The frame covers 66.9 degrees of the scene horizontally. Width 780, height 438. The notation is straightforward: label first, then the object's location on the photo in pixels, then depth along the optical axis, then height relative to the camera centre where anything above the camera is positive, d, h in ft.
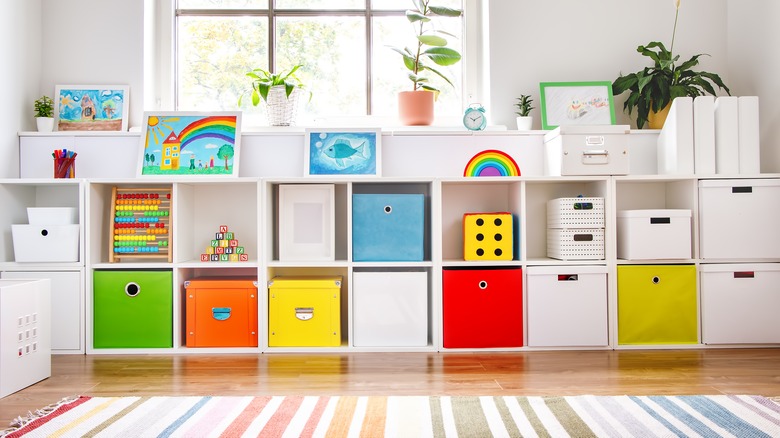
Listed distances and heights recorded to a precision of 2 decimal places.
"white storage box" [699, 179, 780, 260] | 9.06 +0.13
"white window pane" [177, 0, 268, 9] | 11.19 +4.30
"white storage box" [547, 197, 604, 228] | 9.15 +0.24
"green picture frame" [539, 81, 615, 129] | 10.36 +2.21
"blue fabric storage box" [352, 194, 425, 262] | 9.19 -0.07
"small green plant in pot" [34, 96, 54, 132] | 10.04 +2.00
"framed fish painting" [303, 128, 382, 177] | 9.68 +1.29
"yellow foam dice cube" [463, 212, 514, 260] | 9.18 -0.10
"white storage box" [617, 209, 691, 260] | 9.09 -0.09
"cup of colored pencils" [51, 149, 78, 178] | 9.53 +1.12
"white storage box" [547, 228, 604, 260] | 9.14 -0.24
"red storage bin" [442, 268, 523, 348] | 9.00 -1.18
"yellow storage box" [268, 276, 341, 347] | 9.08 -1.28
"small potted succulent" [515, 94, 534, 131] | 10.28 +2.00
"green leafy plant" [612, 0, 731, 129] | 9.88 +2.46
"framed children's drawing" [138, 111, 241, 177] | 9.71 +1.45
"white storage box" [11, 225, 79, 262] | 9.07 -0.17
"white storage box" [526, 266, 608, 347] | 9.02 -1.19
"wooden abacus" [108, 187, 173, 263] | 9.45 +0.05
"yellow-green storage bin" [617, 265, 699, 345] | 9.06 -1.18
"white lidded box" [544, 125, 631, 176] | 9.13 +1.21
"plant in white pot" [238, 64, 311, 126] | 10.27 +2.36
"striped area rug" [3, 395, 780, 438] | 5.56 -1.88
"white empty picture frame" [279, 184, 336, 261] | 9.39 +0.03
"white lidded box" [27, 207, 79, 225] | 9.21 +0.26
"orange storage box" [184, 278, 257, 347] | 9.14 -1.31
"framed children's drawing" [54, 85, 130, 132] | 10.40 +2.23
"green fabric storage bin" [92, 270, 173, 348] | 9.05 -1.18
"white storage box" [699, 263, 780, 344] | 9.04 -1.21
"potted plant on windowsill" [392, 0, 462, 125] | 10.37 +2.95
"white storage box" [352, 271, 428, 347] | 9.07 -1.22
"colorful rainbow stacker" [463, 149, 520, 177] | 10.04 +1.10
